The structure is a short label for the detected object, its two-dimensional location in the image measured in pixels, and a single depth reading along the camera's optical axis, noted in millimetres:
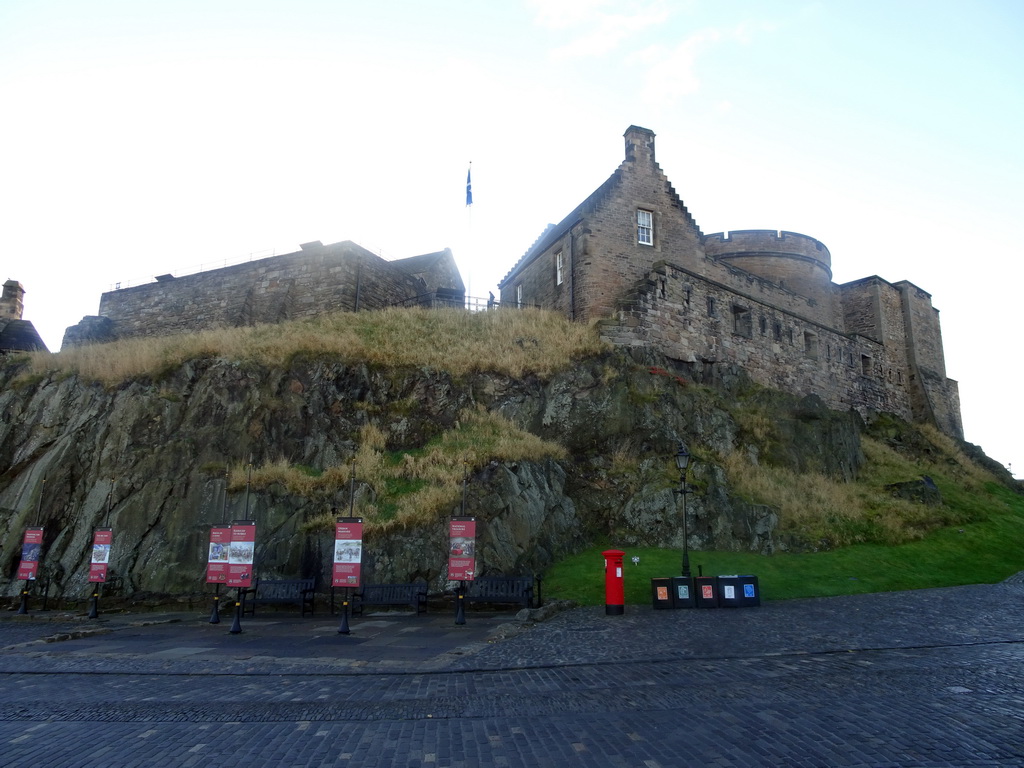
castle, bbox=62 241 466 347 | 30797
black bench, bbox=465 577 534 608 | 15281
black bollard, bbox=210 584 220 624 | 14641
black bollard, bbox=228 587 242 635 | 13320
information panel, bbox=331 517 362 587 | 13953
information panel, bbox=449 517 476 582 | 14664
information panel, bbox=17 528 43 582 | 17656
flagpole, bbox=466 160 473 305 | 35844
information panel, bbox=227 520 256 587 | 14344
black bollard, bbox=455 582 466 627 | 13988
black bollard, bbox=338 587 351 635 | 13003
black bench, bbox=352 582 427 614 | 15234
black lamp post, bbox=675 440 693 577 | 16469
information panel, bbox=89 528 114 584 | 16562
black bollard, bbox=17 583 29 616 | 17328
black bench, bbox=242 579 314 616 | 15641
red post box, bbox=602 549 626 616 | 14172
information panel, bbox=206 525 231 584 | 14727
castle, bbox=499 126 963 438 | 26406
